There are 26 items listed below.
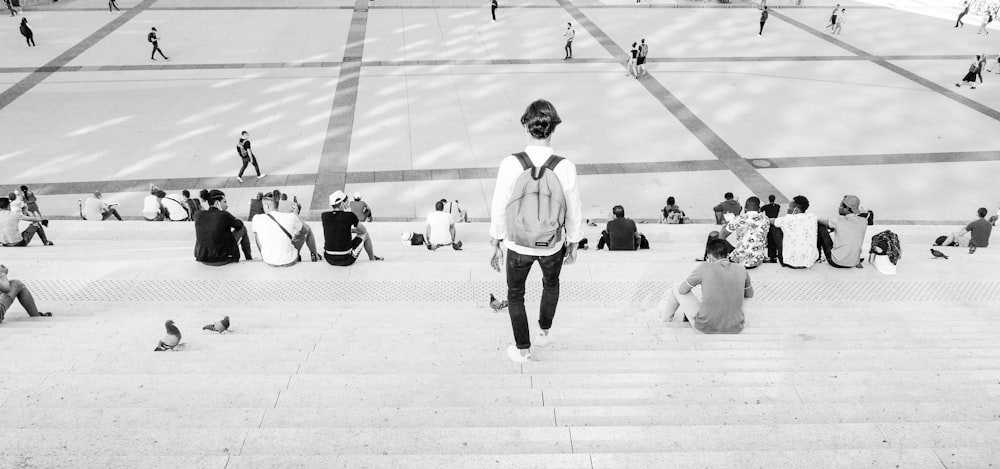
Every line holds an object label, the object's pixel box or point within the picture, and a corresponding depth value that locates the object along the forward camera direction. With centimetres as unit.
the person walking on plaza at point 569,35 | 1967
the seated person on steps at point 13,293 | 509
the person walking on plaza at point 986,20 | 2353
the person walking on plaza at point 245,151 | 1212
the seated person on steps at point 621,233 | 874
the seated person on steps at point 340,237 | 662
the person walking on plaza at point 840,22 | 2256
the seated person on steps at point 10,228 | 811
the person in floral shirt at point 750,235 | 693
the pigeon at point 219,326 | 456
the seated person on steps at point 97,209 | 1066
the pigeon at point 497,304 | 531
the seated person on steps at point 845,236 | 685
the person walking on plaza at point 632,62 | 1800
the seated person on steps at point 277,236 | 667
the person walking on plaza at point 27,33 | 1942
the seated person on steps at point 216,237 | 653
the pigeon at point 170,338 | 416
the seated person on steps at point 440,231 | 877
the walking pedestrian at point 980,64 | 1796
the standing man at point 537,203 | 346
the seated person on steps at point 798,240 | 689
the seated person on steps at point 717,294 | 464
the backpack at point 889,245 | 674
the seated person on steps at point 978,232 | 891
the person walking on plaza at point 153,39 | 1877
